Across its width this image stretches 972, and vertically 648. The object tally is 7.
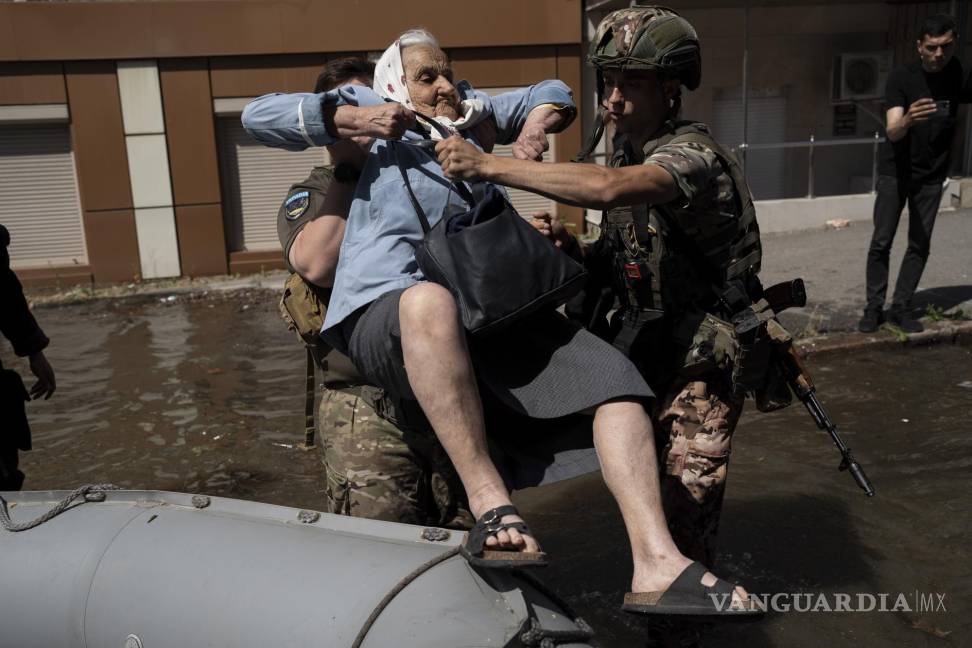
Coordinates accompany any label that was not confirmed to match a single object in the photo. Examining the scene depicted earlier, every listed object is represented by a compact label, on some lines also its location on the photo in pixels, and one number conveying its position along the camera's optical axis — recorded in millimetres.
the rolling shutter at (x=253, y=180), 11742
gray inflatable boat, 2010
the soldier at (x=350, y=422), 2848
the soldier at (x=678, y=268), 2748
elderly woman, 2248
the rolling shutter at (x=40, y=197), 11266
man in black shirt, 6766
